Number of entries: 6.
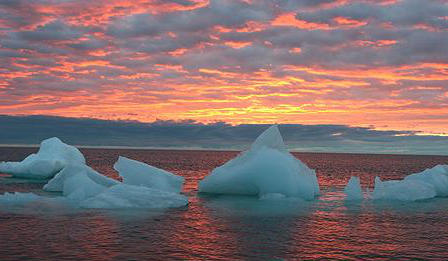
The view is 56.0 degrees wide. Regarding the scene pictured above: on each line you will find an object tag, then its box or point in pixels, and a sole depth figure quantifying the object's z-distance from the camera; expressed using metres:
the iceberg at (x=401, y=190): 33.56
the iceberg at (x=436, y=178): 36.94
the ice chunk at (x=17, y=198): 26.22
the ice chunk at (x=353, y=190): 32.50
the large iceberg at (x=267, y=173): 30.03
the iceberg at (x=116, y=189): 25.14
